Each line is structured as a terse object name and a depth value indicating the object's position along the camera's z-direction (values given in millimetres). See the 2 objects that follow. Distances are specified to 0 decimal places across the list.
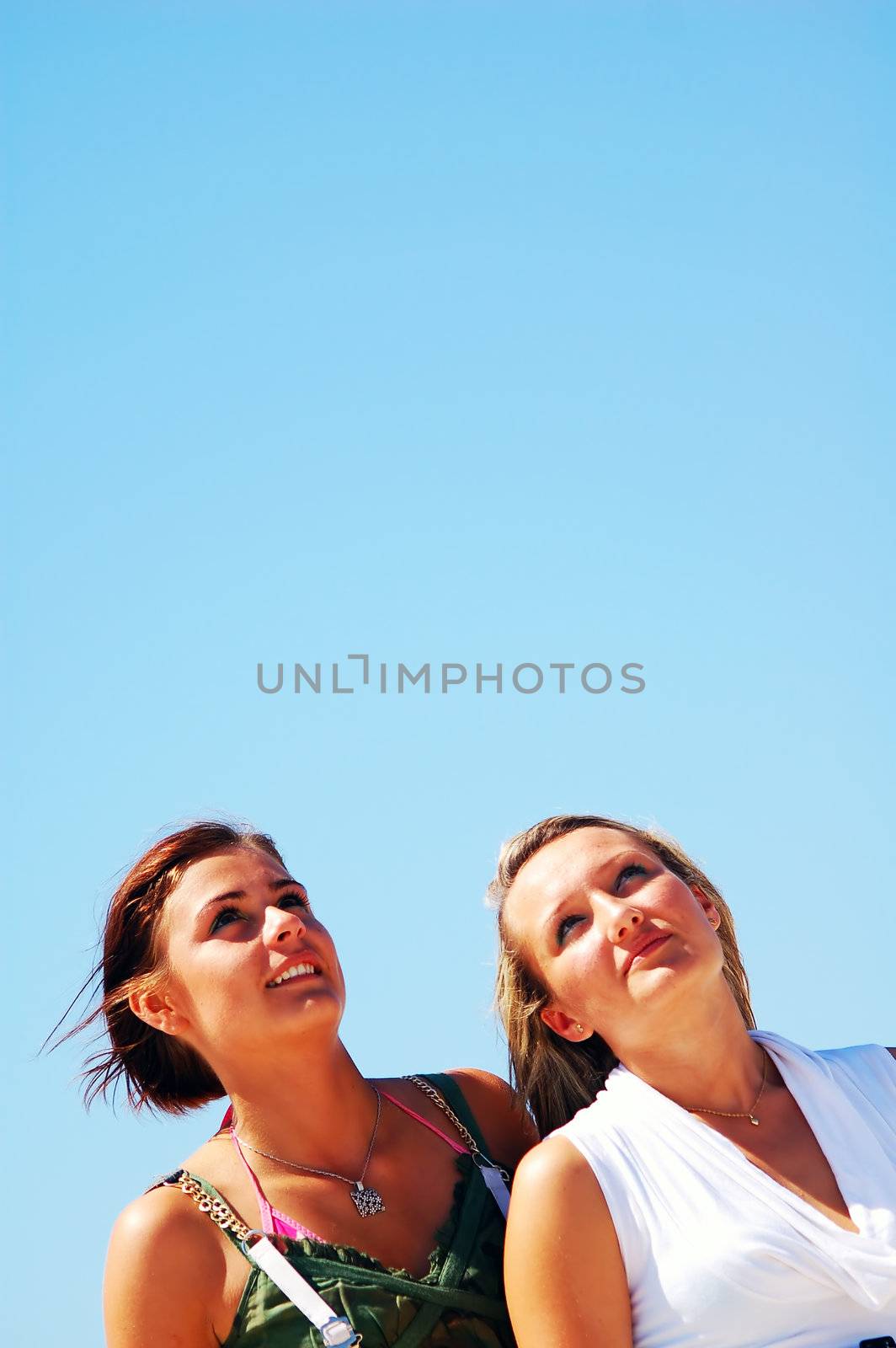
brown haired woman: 4895
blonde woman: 4734
